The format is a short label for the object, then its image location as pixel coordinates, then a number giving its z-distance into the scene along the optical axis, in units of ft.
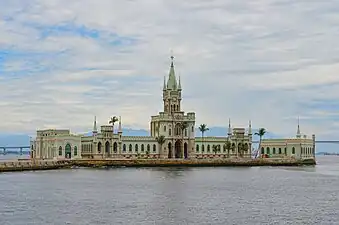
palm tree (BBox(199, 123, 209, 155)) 525.34
